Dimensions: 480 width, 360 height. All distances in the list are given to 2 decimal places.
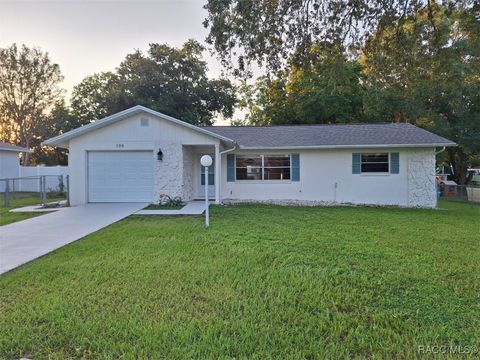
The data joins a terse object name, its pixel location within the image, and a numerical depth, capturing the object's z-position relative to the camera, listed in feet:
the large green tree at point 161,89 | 91.20
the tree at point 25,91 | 93.56
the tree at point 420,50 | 22.20
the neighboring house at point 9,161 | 67.21
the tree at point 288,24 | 20.79
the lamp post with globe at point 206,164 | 27.65
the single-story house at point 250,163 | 42.63
